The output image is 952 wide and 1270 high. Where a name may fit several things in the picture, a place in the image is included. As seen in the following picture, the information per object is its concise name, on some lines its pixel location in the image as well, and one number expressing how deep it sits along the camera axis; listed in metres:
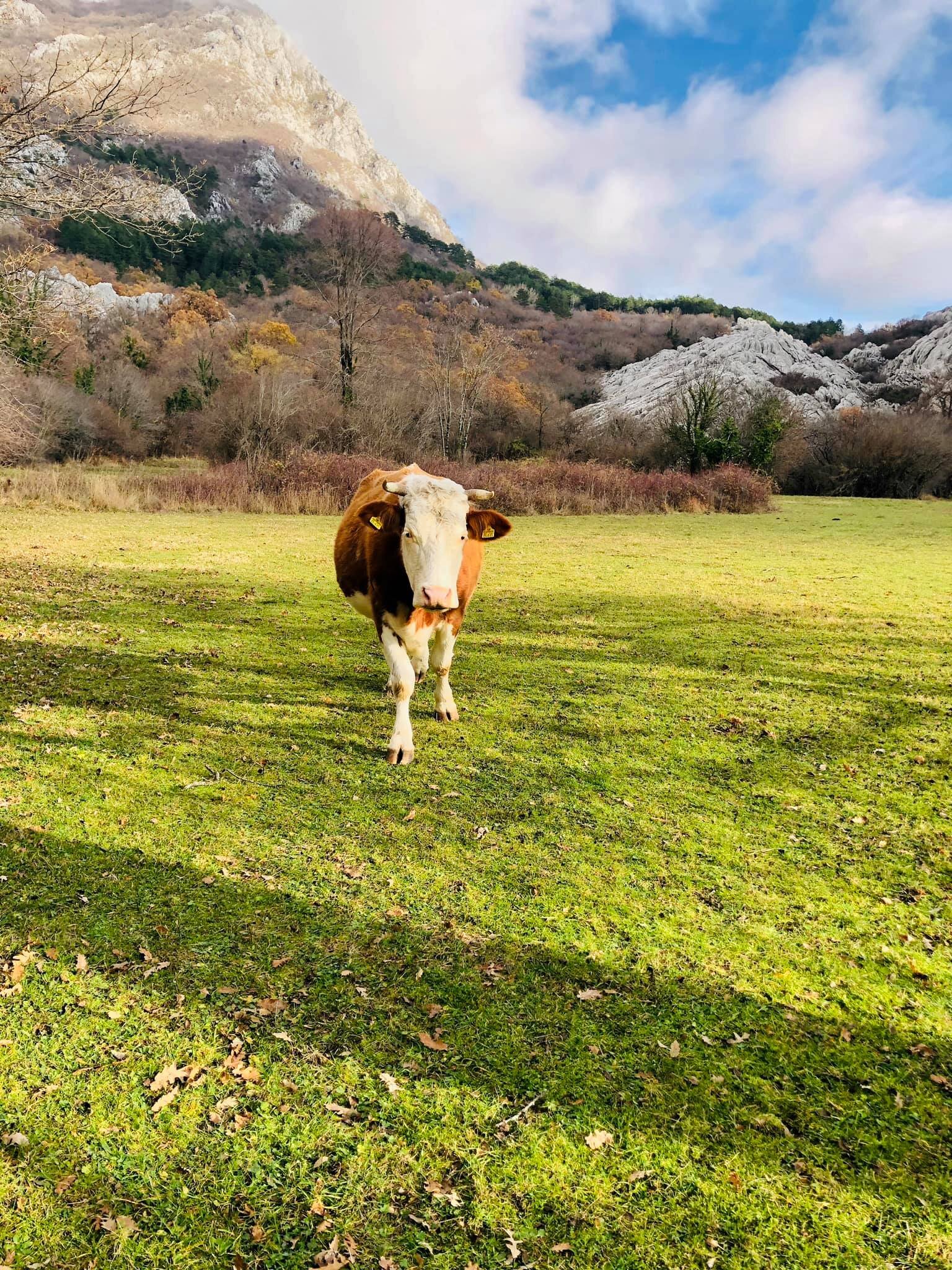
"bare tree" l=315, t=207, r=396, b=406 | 39.31
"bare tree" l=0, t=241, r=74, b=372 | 9.57
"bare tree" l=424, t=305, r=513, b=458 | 41.03
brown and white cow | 5.26
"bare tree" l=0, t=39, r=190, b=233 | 8.00
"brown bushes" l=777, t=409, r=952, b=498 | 41.53
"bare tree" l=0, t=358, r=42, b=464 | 19.08
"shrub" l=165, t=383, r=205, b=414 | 45.57
